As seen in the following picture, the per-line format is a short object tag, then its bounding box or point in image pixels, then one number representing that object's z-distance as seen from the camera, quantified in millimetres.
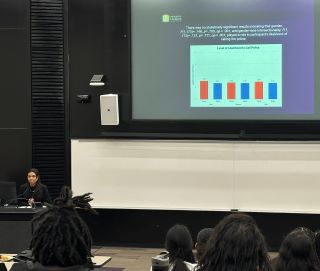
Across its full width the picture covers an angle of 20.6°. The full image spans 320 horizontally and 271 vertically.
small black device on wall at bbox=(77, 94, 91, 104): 11657
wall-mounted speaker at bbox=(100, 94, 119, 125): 11322
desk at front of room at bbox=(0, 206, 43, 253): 7781
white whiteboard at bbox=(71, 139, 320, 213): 10997
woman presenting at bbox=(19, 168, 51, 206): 11521
